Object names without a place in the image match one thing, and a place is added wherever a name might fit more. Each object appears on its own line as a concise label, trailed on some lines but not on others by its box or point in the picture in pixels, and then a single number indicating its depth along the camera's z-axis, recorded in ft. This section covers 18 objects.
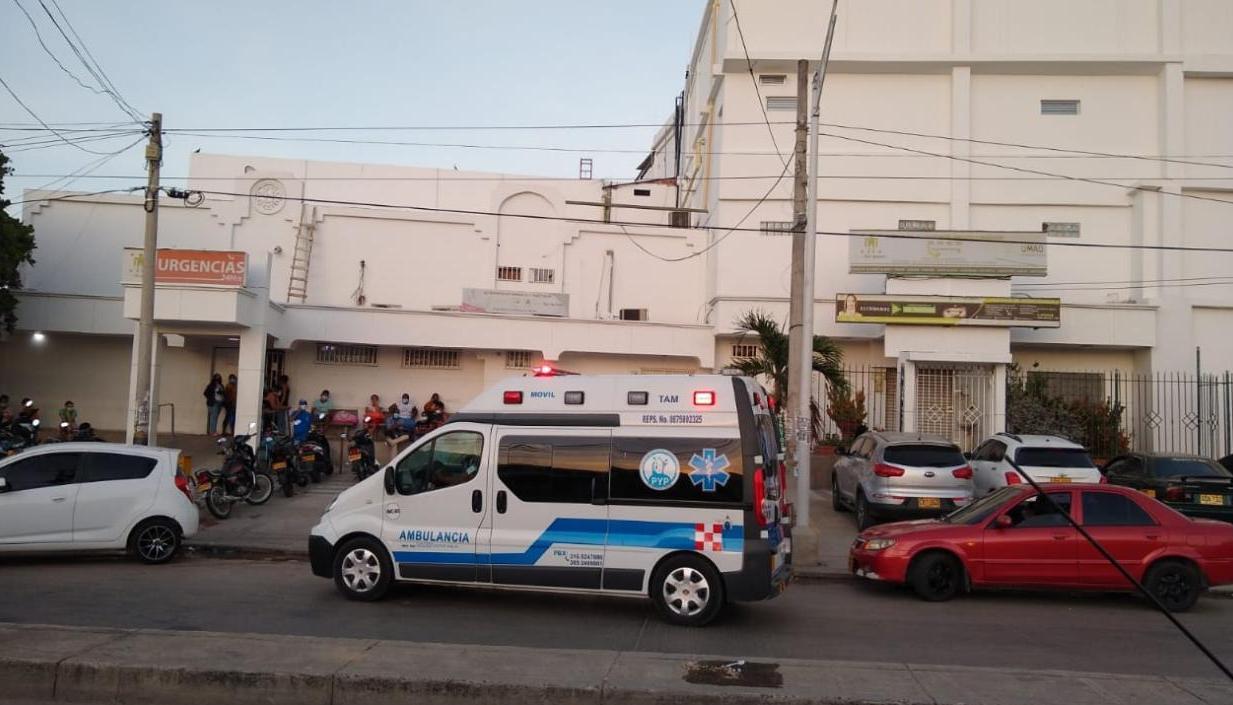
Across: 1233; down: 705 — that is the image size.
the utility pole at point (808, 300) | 42.34
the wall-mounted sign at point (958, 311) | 68.74
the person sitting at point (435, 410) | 70.45
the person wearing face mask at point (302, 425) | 61.00
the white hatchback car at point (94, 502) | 35.99
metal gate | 68.49
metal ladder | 82.84
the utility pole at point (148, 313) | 50.21
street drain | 20.86
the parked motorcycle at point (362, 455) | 58.39
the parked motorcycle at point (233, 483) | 48.16
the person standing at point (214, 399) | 73.82
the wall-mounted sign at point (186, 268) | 61.16
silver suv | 44.86
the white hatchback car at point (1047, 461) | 45.96
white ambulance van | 27.66
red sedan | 32.78
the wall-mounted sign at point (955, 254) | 70.13
